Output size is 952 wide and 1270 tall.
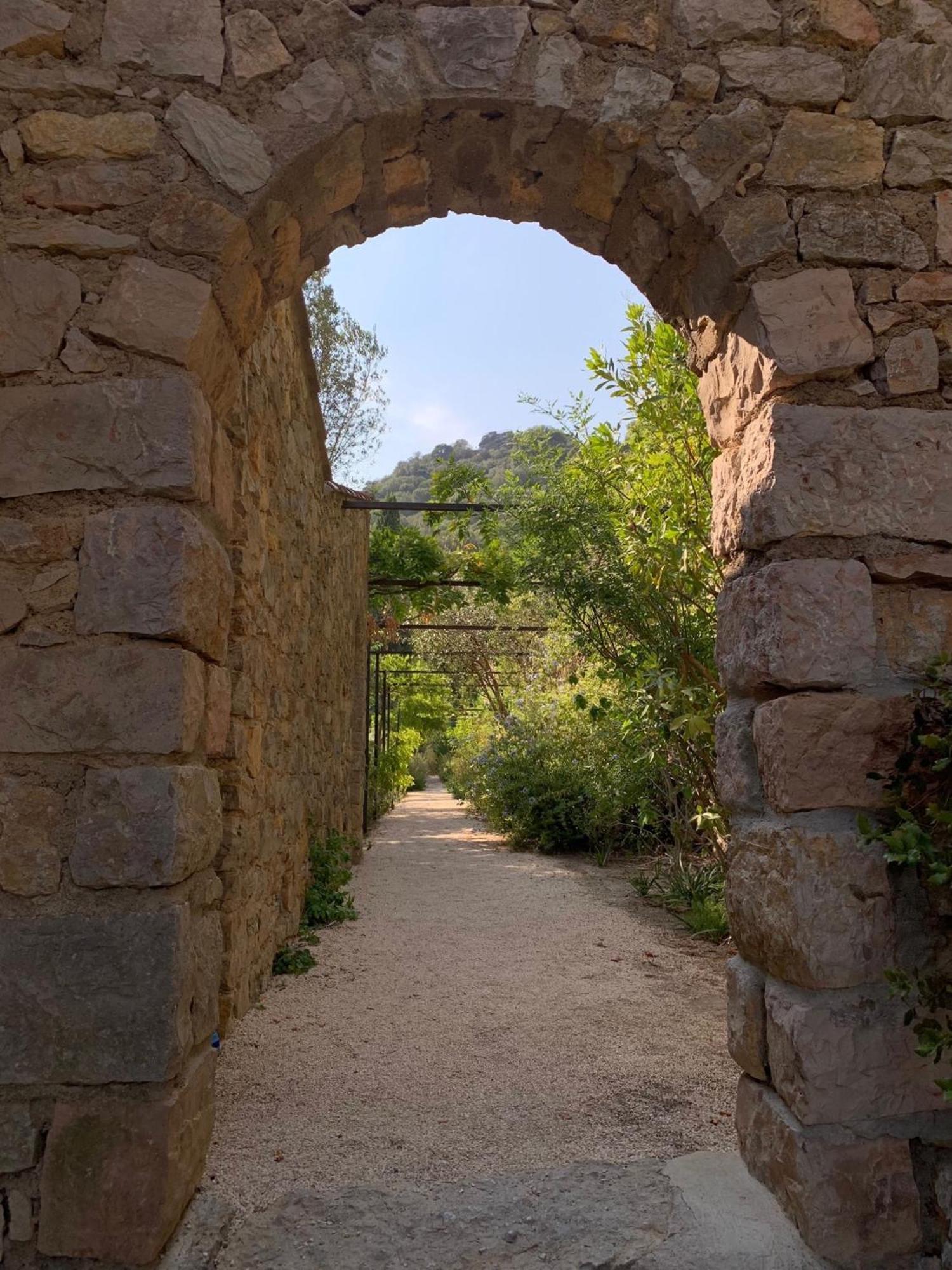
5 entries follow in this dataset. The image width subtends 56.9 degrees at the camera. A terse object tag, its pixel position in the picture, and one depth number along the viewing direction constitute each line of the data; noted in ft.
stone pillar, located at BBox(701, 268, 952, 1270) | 6.08
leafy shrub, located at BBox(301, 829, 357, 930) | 16.07
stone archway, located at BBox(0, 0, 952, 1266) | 6.04
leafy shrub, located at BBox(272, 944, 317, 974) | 13.05
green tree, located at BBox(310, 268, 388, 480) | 44.16
